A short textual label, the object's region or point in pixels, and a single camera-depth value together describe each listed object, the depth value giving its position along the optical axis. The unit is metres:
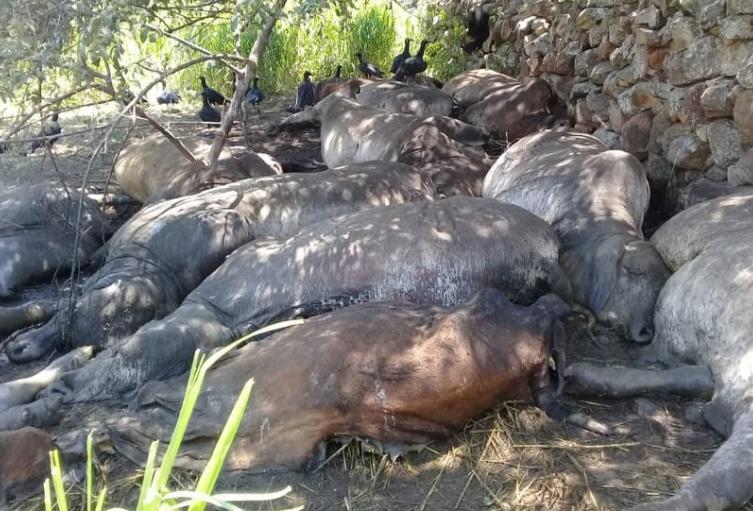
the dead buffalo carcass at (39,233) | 5.95
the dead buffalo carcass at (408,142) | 6.80
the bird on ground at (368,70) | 11.79
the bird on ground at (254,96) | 10.76
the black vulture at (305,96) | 10.73
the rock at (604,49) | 6.93
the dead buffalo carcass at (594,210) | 4.59
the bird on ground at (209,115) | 9.60
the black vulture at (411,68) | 10.76
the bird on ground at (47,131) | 4.99
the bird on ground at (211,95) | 10.16
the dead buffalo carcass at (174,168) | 6.88
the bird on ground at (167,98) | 11.74
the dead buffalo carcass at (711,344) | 2.94
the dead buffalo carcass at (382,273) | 4.61
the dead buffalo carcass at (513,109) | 8.19
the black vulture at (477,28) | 10.79
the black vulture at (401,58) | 11.27
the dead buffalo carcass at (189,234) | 4.93
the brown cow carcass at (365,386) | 3.41
